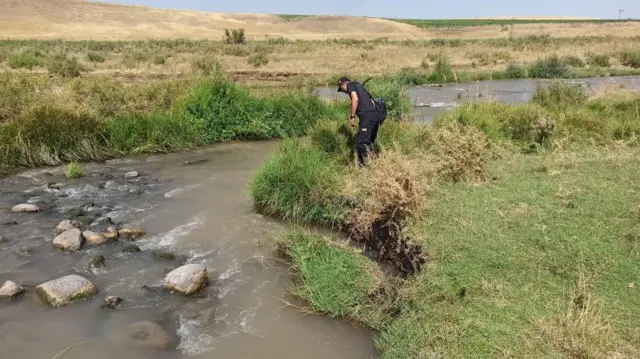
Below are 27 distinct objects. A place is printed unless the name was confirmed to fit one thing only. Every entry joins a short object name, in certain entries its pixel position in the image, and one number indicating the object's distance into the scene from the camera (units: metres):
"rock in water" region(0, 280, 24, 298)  6.22
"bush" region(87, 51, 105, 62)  35.25
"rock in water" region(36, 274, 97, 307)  6.12
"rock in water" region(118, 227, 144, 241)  8.23
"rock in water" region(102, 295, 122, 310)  6.11
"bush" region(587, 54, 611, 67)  34.57
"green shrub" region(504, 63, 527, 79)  29.75
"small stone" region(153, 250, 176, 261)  7.41
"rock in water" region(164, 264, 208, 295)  6.40
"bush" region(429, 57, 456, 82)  28.16
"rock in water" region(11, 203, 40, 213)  9.12
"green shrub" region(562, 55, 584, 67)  34.06
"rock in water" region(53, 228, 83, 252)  7.61
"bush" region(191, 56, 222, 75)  27.56
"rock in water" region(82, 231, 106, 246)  7.87
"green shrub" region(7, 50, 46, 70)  28.27
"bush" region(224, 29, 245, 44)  57.92
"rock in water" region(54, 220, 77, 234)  8.19
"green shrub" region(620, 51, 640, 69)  33.97
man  9.35
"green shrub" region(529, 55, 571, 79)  29.38
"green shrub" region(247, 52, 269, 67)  35.34
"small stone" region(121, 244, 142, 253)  7.60
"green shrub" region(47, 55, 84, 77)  25.41
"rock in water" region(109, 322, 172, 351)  5.37
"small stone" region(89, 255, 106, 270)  7.06
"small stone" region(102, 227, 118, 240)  8.06
